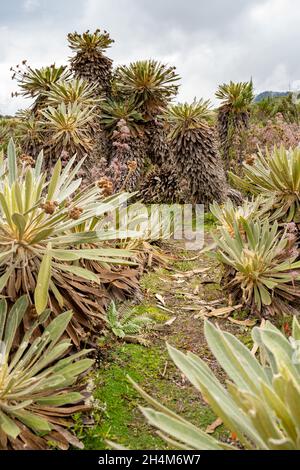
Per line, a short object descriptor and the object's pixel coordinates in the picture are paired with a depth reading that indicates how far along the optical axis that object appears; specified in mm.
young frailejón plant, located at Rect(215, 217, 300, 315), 3084
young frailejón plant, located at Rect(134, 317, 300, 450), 1138
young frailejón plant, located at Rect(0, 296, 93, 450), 1705
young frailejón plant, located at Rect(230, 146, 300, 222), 3322
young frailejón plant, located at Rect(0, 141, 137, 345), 2117
